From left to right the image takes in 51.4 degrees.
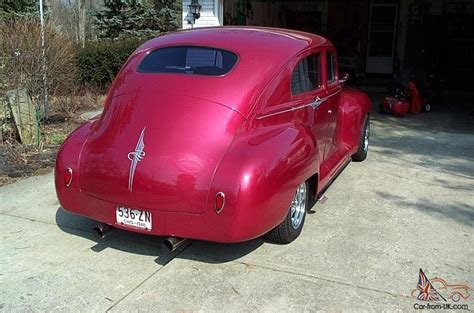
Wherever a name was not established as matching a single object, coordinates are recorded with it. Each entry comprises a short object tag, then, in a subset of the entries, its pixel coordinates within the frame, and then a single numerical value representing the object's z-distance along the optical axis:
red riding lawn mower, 10.95
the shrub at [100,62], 12.52
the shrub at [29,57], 8.28
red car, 3.57
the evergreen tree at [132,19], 19.23
